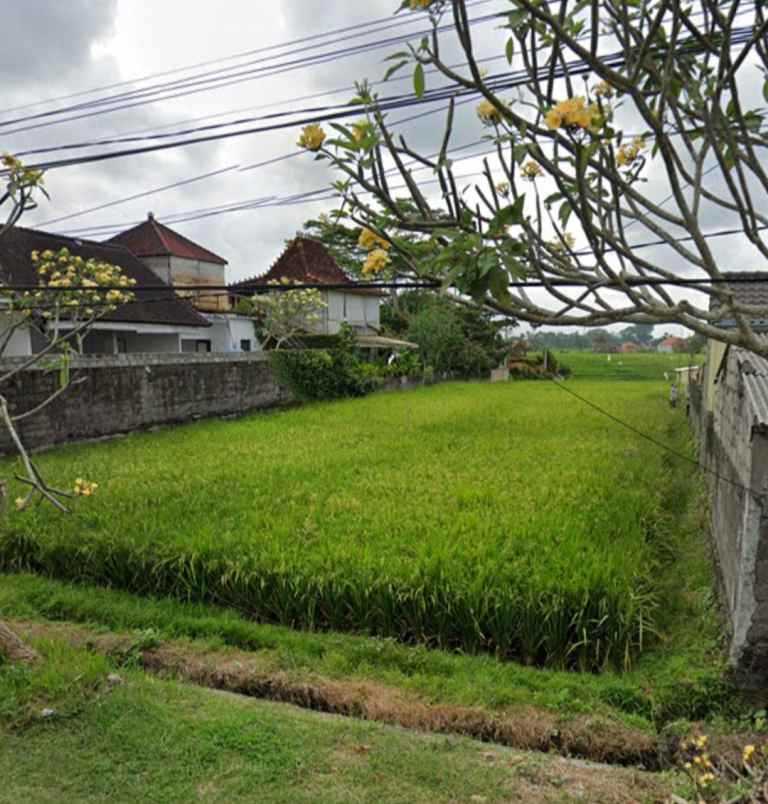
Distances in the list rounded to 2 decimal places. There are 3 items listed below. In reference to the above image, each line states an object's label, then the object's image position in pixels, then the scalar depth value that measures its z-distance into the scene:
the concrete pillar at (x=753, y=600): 3.10
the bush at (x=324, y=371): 14.70
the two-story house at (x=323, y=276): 21.44
